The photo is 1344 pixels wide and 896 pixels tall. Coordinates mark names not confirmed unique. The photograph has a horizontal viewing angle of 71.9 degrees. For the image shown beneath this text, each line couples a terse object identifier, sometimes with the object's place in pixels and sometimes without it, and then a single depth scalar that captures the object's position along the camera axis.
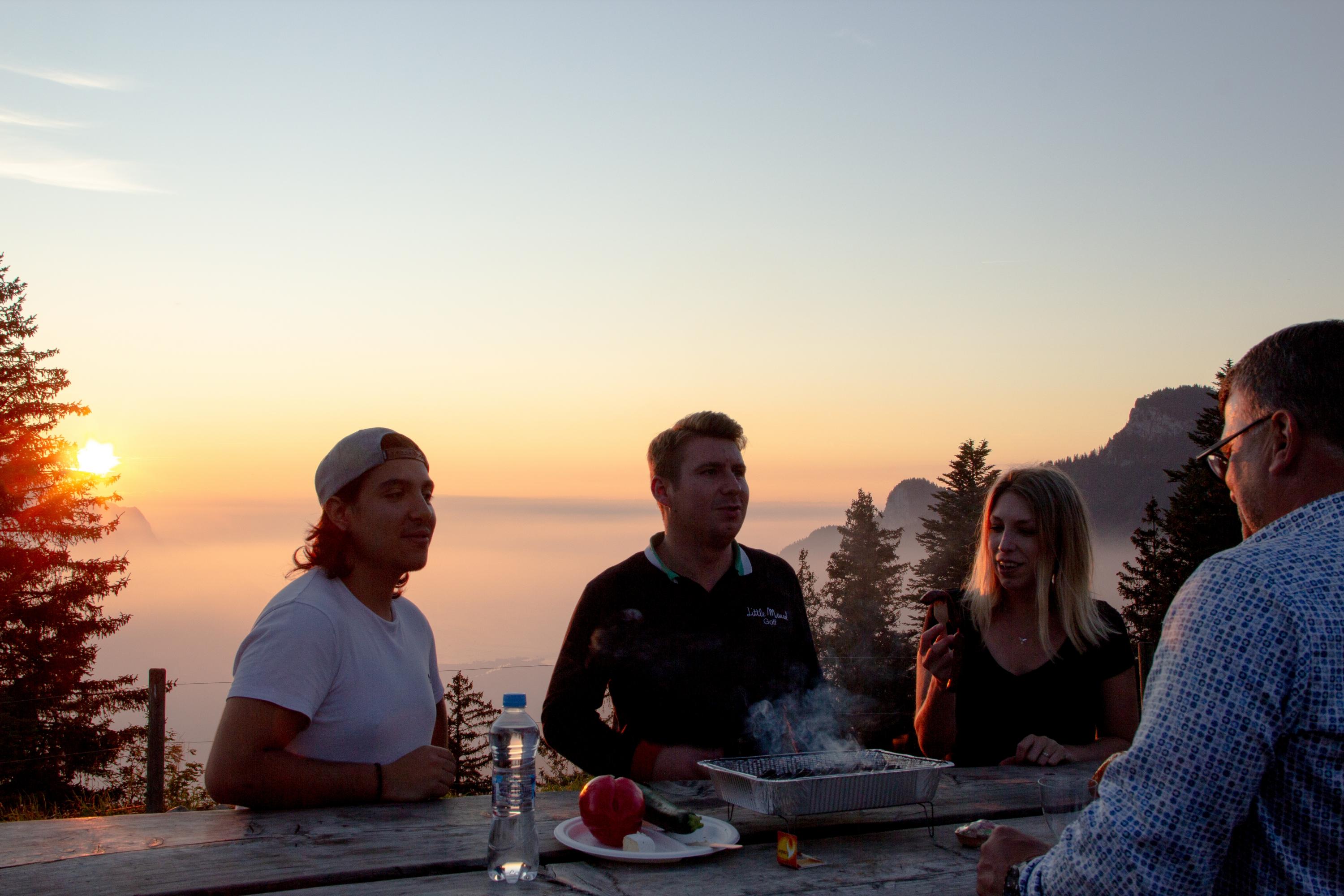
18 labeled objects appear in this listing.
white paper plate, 2.07
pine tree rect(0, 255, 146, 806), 20.28
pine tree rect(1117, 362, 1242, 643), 27.38
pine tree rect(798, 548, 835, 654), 38.03
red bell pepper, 2.15
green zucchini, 2.19
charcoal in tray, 2.40
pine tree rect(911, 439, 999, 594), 32.22
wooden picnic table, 1.92
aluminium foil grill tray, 2.23
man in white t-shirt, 2.54
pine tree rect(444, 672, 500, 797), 16.70
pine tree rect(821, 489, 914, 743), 34.56
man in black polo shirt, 3.64
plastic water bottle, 1.99
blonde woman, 3.67
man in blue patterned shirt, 1.32
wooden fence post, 8.91
